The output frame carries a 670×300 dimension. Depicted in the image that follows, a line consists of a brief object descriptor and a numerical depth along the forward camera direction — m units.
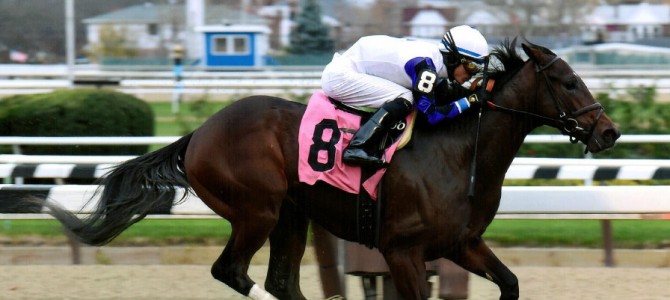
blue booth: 52.69
